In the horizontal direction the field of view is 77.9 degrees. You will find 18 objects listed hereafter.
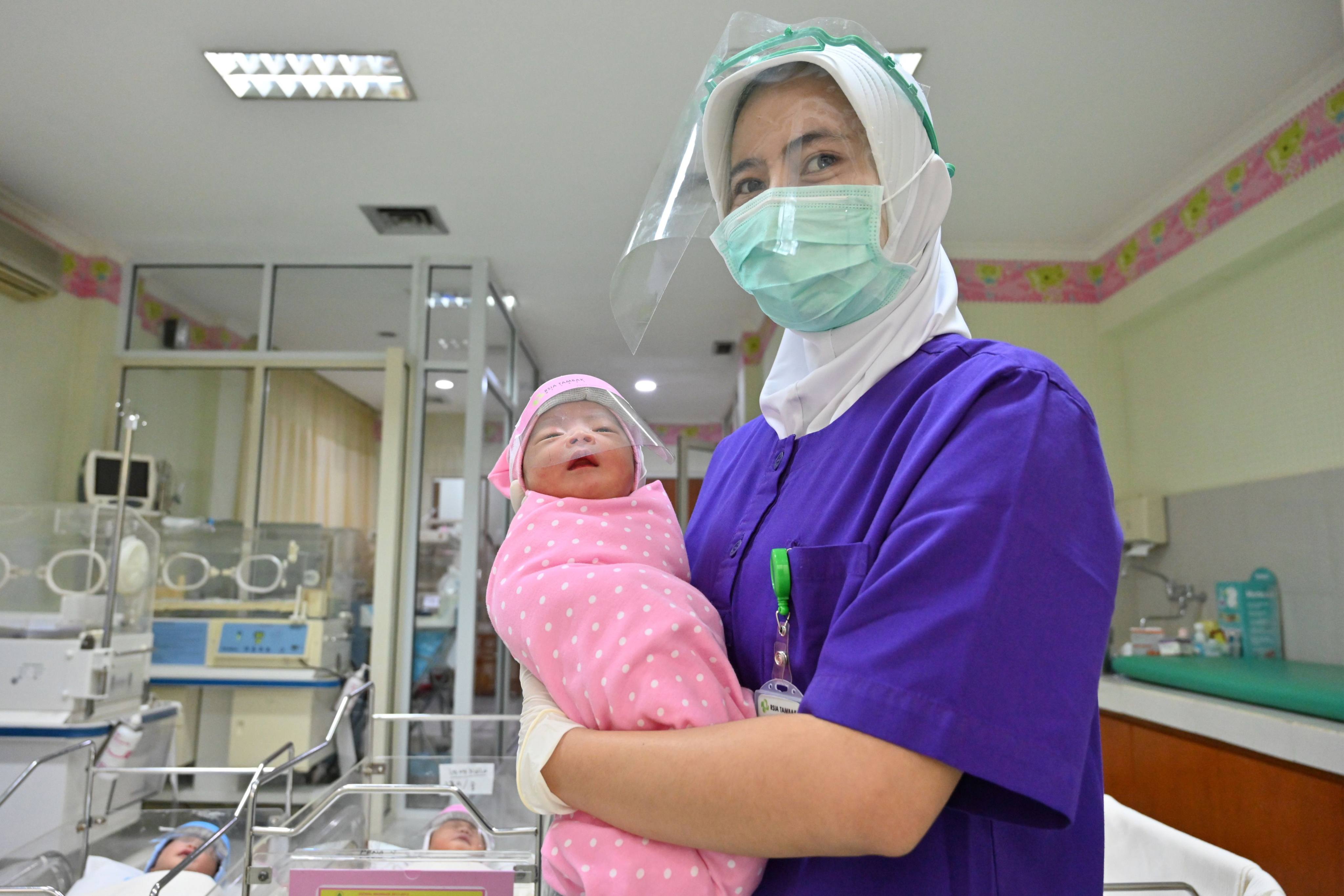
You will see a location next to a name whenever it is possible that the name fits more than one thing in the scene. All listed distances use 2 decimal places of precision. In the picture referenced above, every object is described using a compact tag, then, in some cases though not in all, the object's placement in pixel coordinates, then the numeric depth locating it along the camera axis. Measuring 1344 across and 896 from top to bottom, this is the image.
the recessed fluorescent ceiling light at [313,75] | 2.81
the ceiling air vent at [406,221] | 3.92
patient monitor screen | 3.79
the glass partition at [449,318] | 4.49
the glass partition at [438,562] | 4.26
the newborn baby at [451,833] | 1.29
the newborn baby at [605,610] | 0.65
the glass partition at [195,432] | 4.25
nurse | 0.54
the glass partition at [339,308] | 4.46
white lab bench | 2.05
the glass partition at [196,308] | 4.48
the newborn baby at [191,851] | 1.40
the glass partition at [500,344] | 4.64
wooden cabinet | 2.04
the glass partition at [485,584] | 4.31
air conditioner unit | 3.59
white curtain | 4.26
